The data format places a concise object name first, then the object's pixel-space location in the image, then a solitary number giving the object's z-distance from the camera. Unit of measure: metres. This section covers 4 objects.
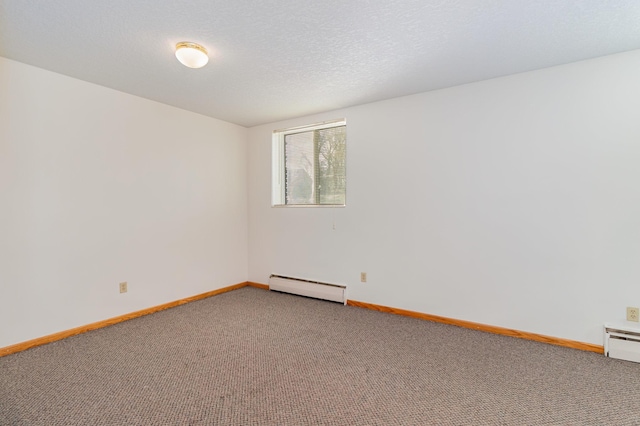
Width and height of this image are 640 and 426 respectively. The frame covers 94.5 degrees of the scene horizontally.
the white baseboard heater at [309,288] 3.64
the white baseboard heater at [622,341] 2.21
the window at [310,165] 3.76
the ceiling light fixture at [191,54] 2.15
